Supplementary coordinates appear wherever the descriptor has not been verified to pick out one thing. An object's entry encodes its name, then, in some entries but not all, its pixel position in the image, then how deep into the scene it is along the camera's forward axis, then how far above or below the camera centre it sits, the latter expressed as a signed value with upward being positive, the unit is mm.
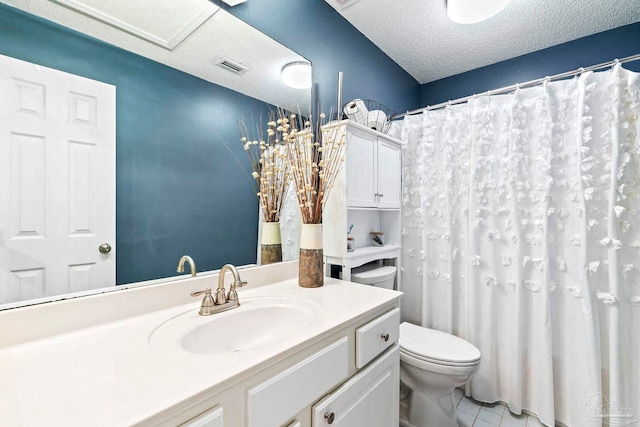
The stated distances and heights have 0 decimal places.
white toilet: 1396 -807
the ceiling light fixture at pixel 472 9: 1532 +1159
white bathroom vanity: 518 -345
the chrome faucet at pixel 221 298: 958 -306
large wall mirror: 773 +282
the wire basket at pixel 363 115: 1809 +641
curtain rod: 1455 +752
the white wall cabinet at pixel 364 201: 1600 +78
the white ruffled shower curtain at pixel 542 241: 1425 -158
